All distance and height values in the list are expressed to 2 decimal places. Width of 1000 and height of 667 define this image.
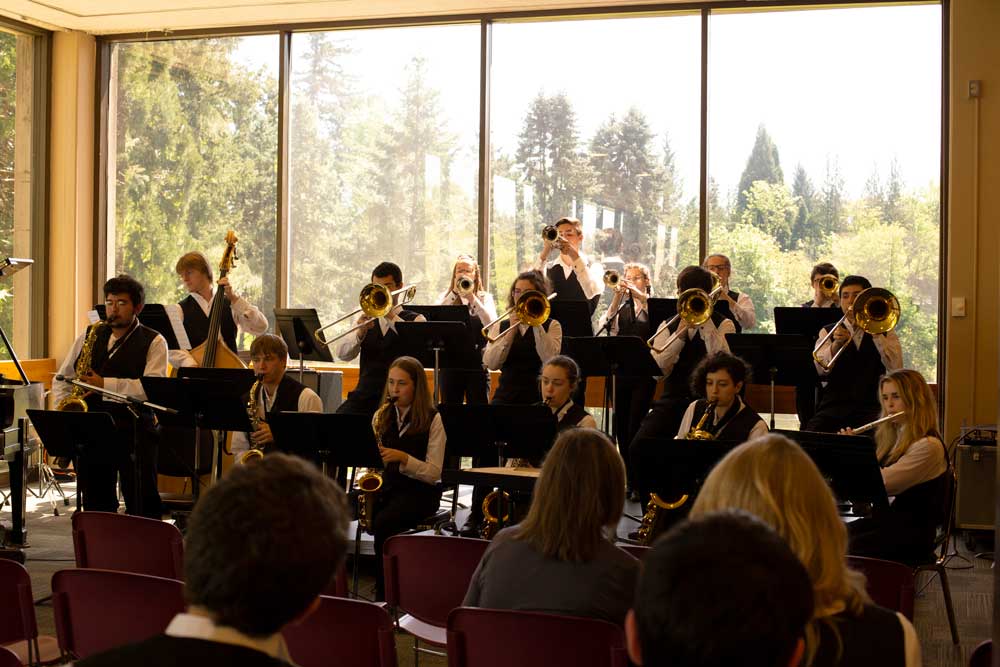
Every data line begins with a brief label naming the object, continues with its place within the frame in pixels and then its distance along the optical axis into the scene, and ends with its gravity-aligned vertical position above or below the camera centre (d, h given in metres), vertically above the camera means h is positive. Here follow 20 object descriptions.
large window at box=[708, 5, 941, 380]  8.42 +1.51
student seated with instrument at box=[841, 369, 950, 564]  4.87 -0.62
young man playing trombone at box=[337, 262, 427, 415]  7.38 -0.06
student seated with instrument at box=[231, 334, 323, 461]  6.24 -0.27
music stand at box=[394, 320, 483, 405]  6.76 +0.02
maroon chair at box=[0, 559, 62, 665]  3.04 -0.75
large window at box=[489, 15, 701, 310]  8.93 +1.70
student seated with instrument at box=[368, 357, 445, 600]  5.61 -0.55
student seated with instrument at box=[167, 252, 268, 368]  7.91 +0.23
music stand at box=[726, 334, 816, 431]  6.59 -0.04
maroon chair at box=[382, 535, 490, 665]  3.57 -0.77
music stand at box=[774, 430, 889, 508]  4.52 -0.48
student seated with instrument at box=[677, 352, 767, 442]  5.71 -0.32
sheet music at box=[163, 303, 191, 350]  7.54 +0.11
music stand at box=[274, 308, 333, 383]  7.31 +0.09
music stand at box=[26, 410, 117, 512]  5.46 -0.45
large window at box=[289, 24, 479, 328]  9.46 +1.61
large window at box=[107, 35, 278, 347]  9.95 +1.67
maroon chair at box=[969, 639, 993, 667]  2.23 -0.62
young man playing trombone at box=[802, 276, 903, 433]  6.86 -0.13
